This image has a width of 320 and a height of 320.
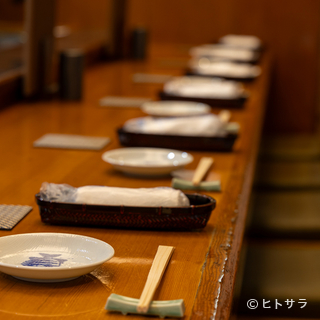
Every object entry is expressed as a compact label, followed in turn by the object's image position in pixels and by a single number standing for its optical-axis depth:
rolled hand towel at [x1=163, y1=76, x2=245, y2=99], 2.88
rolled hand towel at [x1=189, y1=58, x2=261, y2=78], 3.70
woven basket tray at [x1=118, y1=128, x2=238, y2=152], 1.95
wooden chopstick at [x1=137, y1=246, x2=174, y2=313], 0.84
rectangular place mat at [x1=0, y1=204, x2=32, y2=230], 1.22
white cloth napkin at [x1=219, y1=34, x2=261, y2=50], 5.30
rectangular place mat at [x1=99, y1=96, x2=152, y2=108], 2.88
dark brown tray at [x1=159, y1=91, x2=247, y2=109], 2.79
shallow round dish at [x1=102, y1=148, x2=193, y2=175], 1.59
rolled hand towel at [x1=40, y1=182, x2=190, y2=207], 1.19
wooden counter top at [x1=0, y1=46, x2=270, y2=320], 0.90
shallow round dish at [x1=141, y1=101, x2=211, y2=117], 2.51
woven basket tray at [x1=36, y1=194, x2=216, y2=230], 1.18
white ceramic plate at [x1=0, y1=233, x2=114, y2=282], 0.91
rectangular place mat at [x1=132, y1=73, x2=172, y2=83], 3.71
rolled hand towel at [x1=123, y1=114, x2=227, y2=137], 1.99
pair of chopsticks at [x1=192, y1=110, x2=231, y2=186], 1.53
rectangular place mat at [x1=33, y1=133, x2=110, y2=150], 1.99
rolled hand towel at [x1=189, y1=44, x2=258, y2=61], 4.56
